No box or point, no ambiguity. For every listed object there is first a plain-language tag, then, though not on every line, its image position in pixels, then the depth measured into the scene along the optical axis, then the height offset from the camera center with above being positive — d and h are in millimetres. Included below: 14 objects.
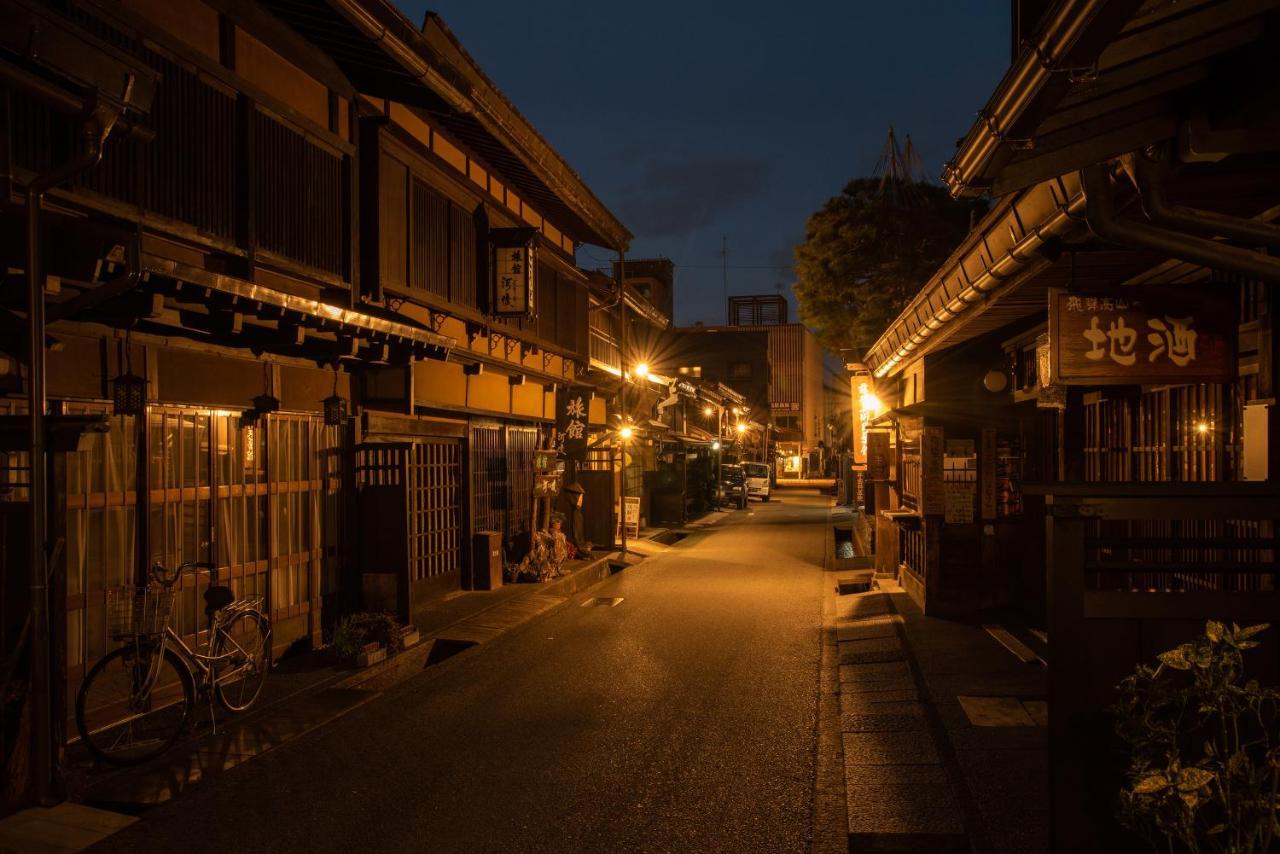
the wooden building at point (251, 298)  7766 +1599
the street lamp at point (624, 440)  25547 +18
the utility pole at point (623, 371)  25672 +2017
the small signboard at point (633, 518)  30703 -2601
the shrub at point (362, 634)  11930 -2560
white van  57719 -2770
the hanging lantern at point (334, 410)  13211 +478
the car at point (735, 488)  50900 -2753
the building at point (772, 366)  77500 +6310
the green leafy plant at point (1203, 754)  4035 -1537
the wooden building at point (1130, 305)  4770 +1076
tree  32844 +6856
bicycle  8406 -2268
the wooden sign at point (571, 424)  25750 +493
